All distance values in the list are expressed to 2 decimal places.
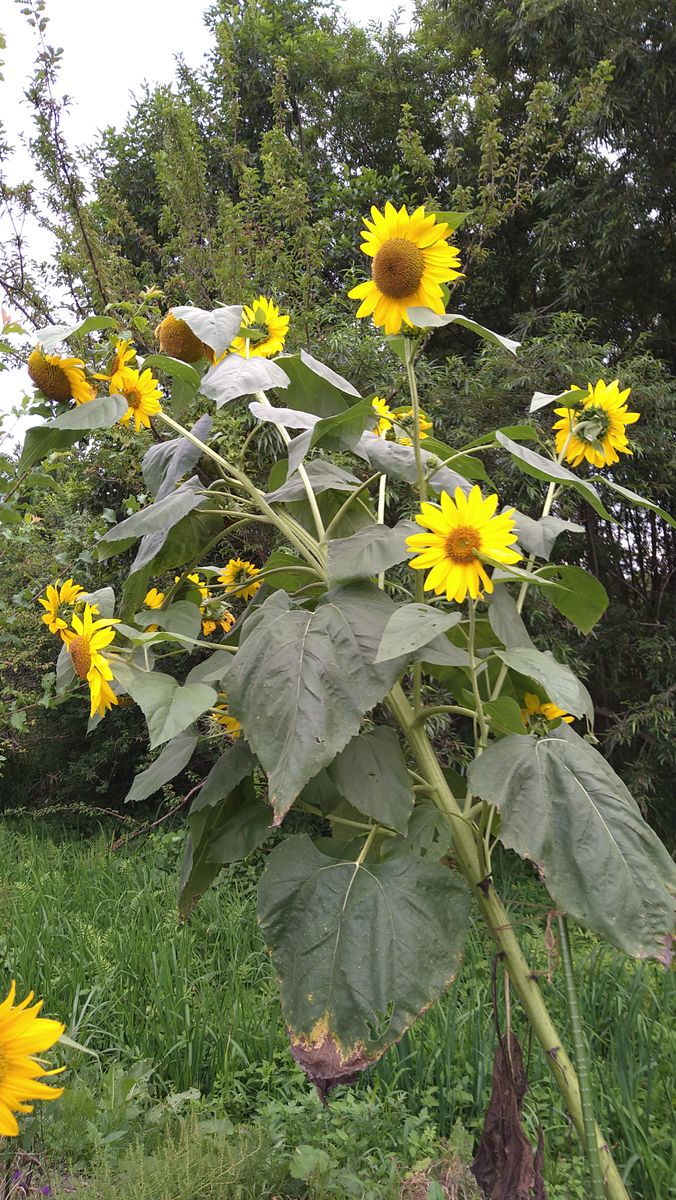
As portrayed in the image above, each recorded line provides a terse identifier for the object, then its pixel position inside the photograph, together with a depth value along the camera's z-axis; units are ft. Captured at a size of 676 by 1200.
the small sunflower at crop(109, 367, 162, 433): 3.84
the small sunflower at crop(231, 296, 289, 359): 3.97
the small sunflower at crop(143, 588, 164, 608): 4.17
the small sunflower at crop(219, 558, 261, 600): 4.81
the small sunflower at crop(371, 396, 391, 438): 4.16
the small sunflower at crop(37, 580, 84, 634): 4.11
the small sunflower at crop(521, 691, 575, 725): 3.38
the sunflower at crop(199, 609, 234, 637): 4.50
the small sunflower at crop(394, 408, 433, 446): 3.93
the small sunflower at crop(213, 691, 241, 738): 3.42
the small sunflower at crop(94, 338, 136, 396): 3.67
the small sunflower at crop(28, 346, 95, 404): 3.52
